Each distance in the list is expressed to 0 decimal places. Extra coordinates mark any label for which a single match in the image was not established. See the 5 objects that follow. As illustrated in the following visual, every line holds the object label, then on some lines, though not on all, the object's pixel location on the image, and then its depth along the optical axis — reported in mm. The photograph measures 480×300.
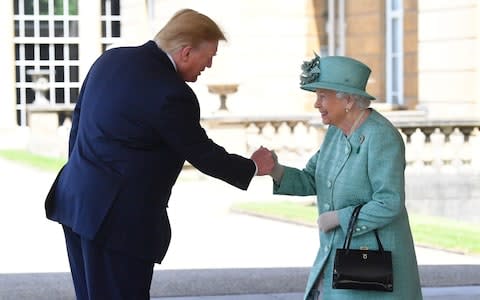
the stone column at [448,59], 18688
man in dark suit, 4707
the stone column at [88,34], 33969
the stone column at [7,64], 33406
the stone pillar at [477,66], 18516
